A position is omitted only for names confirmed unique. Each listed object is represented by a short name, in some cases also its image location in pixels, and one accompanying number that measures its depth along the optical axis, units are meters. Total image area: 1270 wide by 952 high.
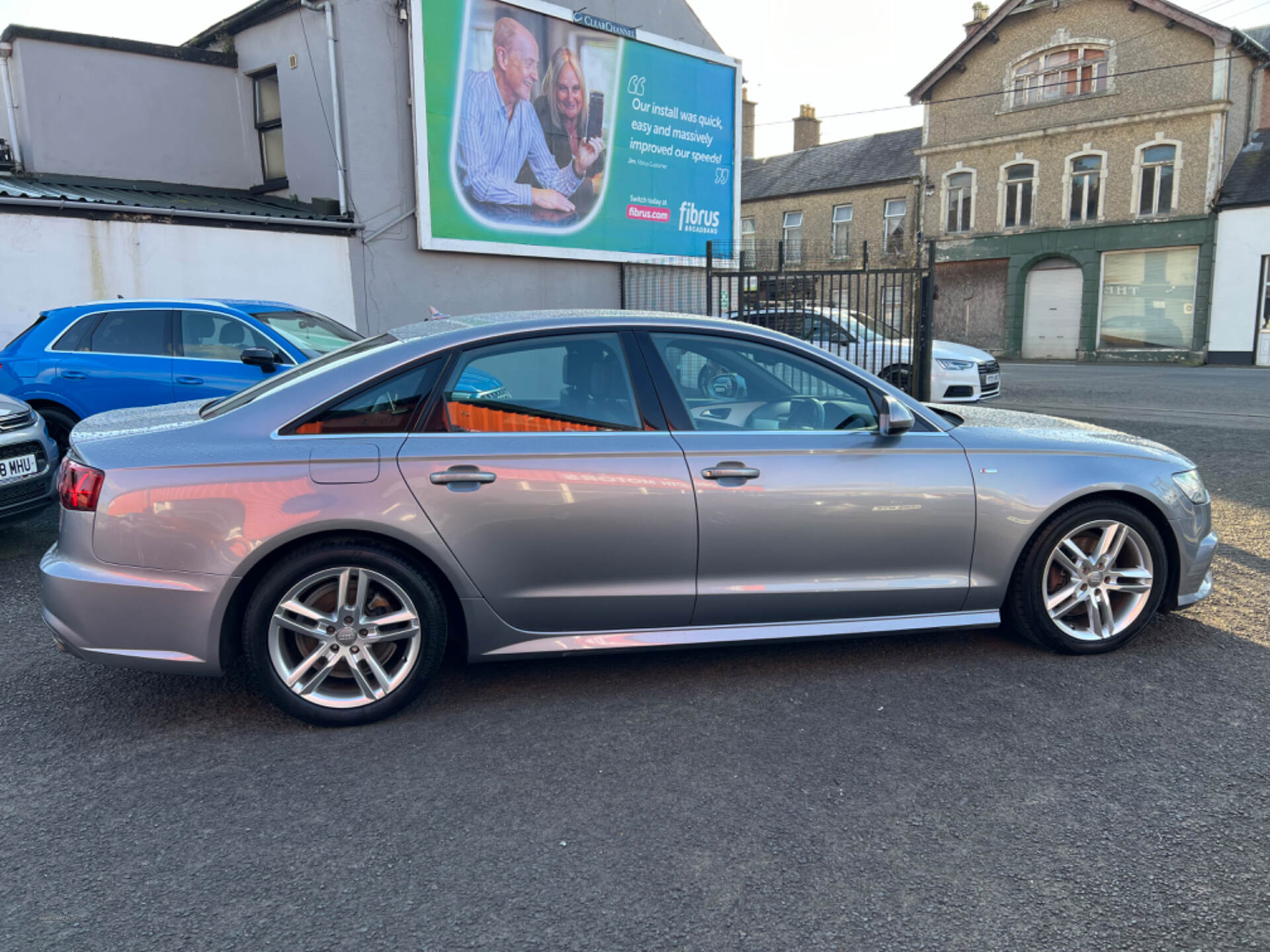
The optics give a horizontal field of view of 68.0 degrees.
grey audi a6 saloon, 3.38
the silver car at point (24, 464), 5.70
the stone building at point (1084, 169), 27.38
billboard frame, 11.91
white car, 11.39
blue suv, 7.66
